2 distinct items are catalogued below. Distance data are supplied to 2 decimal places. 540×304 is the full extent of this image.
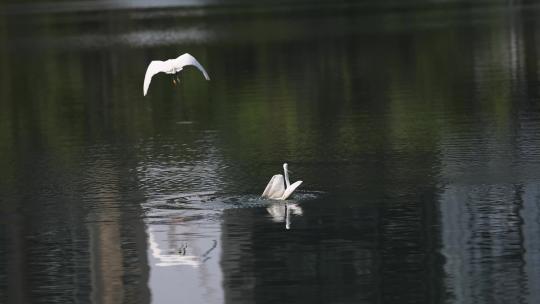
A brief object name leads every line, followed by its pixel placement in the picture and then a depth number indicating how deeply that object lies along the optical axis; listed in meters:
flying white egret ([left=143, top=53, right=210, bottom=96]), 33.44
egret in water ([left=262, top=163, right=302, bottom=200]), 28.39
